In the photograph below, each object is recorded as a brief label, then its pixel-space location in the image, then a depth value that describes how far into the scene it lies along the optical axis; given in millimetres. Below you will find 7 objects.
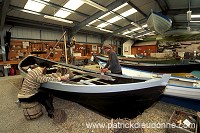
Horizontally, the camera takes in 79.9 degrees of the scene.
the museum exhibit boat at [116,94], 1797
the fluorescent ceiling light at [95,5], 5751
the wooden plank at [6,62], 6883
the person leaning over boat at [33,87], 2217
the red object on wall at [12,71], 7680
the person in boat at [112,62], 3281
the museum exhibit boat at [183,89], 2316
